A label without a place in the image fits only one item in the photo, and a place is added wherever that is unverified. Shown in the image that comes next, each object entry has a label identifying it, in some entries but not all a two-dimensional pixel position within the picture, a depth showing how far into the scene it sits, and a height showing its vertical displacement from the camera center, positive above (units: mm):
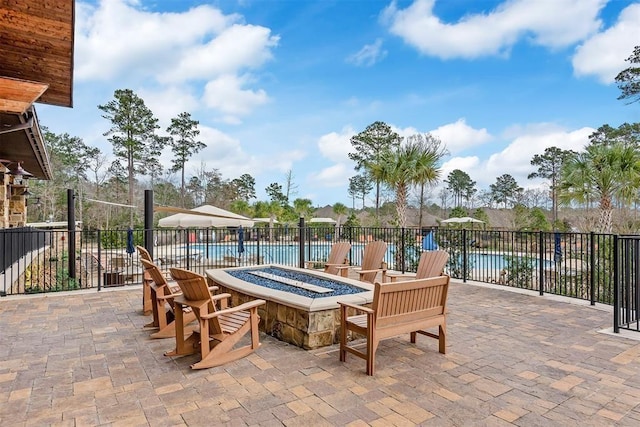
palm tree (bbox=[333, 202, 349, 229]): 26078 +471
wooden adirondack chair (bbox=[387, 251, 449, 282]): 4602 -624
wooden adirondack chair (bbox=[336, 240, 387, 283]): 6215 -759
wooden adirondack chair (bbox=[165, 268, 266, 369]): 3203 -1027
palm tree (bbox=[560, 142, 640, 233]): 7840 +821
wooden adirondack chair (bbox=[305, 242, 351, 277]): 6402 -776
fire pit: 3707 -918
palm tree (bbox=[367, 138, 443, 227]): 10031 +1322
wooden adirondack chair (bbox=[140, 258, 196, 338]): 4023 -985
